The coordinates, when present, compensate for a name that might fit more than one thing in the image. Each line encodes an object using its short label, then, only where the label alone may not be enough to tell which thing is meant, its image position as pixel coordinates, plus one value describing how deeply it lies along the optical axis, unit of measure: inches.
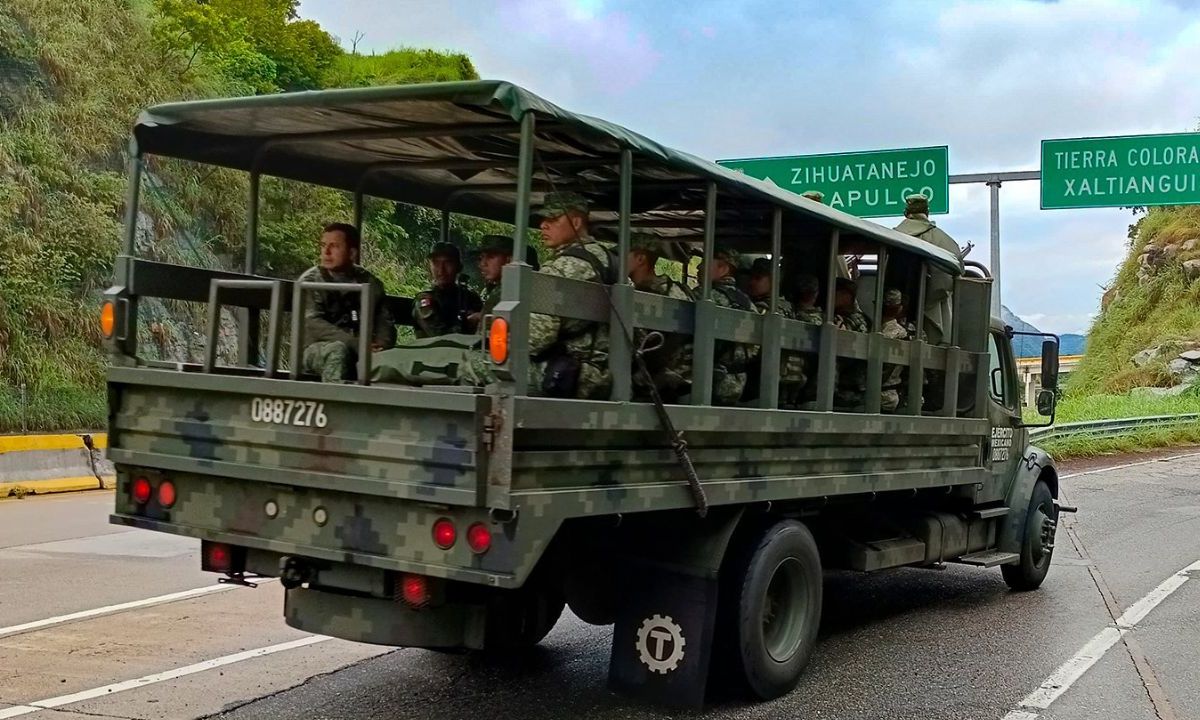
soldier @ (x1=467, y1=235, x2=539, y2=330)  242.7
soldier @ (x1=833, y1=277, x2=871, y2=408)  264.4
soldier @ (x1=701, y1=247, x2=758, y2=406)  220.5
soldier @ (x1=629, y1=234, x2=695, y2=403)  205.6
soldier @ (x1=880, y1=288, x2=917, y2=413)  277.9
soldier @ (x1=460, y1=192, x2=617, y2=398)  181.3
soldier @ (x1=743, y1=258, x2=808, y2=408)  239.1
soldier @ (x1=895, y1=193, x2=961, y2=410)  307.4
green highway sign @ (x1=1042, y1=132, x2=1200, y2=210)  678.5
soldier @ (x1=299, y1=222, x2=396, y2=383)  201.5
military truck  169.5
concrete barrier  478.9
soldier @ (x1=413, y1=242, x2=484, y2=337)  253.3
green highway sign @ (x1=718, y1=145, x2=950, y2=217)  687.1
